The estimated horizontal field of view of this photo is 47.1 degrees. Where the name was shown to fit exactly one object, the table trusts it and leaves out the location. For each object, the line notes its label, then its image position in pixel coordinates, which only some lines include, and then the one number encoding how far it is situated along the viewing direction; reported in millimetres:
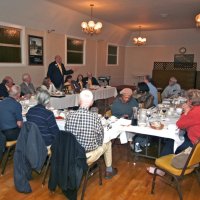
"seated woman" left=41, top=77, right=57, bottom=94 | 5812
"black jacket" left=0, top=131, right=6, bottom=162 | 2881
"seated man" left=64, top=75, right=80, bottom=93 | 6191
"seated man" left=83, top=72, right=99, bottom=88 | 7255
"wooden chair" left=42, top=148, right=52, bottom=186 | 2748
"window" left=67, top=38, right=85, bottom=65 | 8609
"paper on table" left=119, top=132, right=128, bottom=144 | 3090
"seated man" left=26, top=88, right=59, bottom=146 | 2617
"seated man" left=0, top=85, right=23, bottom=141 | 2971
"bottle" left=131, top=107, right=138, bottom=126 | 3030
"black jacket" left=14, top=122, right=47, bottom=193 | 2469
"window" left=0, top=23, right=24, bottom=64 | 6013
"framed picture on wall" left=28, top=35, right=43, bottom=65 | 6754
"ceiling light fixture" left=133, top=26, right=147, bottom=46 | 10305
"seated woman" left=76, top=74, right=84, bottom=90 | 6908
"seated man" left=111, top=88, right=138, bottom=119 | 3596
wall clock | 11695
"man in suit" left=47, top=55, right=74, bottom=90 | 6938
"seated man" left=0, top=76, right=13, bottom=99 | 5047
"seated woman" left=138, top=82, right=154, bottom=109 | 4431
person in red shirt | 2496
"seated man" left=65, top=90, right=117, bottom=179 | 2379
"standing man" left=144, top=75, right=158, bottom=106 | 4959
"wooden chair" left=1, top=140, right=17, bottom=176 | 3002
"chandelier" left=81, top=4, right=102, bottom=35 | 6469
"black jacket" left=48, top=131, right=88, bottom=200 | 2242
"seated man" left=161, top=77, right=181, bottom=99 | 6141
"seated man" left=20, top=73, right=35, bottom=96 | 5586
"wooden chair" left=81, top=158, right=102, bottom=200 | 2432
